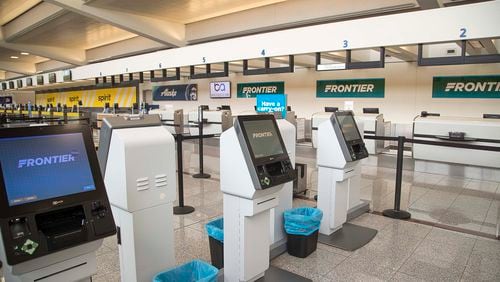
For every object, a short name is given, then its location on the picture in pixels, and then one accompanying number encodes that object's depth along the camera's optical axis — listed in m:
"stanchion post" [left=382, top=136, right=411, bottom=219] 4.25
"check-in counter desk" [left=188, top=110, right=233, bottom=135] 8.65
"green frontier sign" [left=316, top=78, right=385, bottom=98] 9.30
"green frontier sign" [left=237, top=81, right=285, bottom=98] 11.43
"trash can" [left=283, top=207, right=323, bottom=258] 3.11
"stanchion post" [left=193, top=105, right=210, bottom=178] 6.17
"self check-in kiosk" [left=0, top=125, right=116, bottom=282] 1.32
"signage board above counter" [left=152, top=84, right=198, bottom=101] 13.97
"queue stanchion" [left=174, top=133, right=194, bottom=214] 4.39
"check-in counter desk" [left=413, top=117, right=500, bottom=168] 5.58
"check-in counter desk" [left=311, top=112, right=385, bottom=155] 7.17
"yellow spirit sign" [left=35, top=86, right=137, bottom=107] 16.08
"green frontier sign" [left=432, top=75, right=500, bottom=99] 7.58
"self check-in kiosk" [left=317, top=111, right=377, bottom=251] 3.50
